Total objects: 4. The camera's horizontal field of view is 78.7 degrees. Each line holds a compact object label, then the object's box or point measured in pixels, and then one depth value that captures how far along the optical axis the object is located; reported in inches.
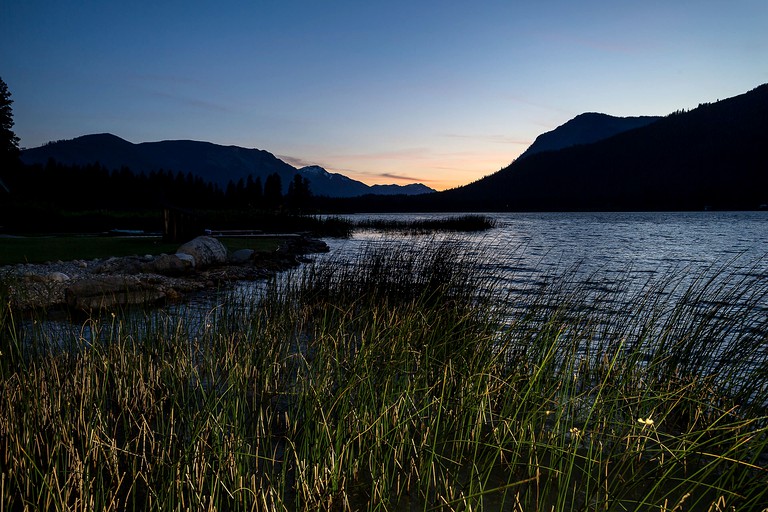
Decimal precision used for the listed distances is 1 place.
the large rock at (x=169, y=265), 527.2
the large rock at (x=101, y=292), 329.1
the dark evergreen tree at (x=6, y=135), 1825.8
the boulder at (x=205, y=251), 598.2
